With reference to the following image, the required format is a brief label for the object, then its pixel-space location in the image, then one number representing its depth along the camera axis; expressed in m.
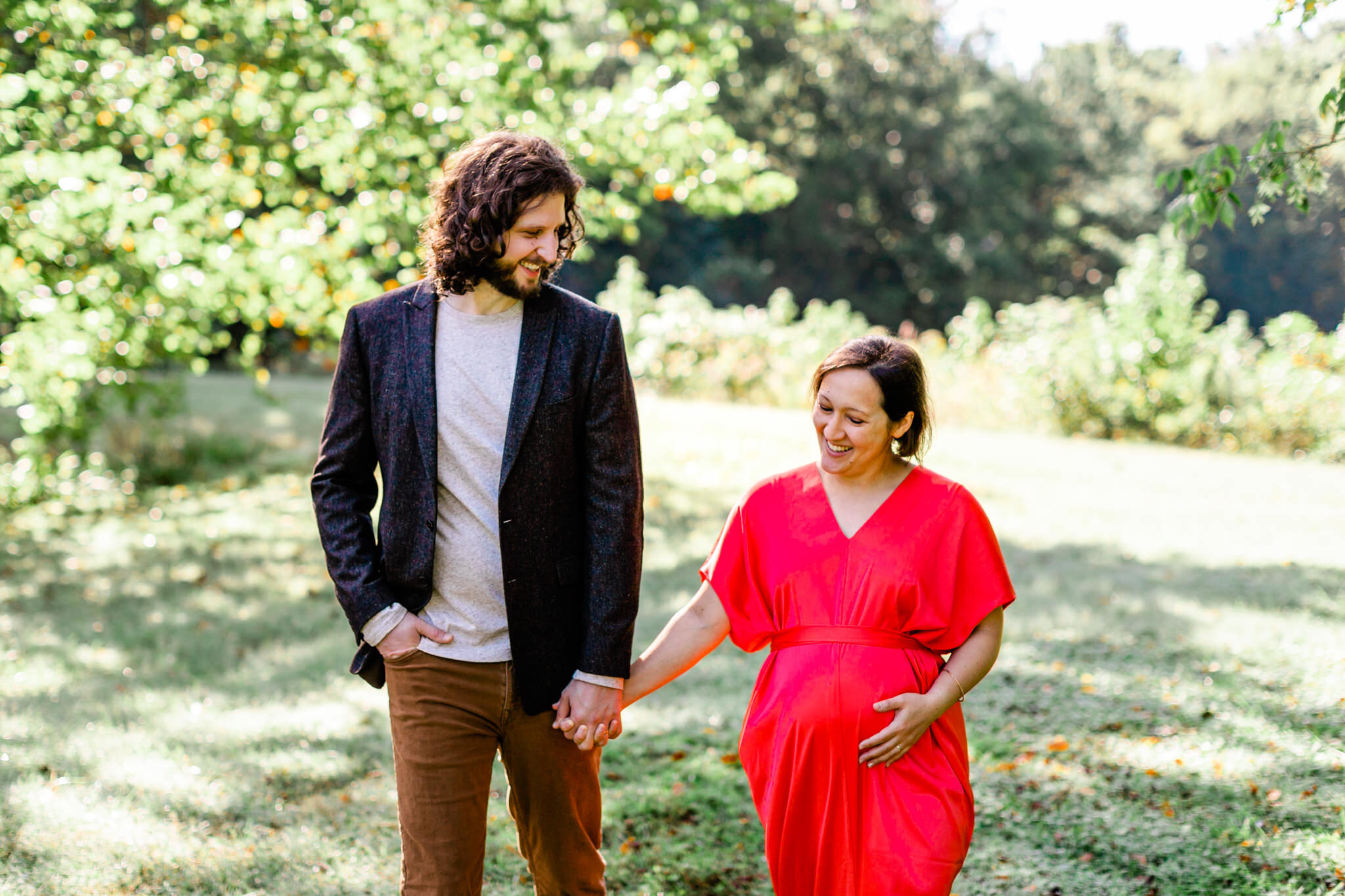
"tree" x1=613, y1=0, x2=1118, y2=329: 36.53
